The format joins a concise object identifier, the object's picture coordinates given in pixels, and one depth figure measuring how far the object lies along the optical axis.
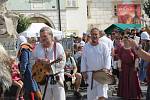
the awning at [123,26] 41.22
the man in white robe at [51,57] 9.48
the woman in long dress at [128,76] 13.99
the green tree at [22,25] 41.34
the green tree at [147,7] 52.91
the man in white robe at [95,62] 10.85
